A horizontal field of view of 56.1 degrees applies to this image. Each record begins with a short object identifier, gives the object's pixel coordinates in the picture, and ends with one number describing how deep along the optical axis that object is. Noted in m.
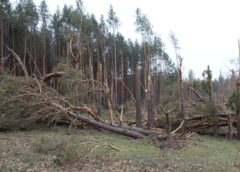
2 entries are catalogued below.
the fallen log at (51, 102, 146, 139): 8.60
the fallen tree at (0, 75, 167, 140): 8.57
